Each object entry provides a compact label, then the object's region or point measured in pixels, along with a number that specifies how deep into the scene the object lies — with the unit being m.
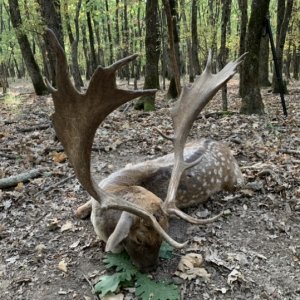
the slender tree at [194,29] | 14.19
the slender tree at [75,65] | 8.92
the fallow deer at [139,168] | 2.38
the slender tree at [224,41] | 8.09
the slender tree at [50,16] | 6.17
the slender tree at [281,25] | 10.91
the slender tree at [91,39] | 16.58
